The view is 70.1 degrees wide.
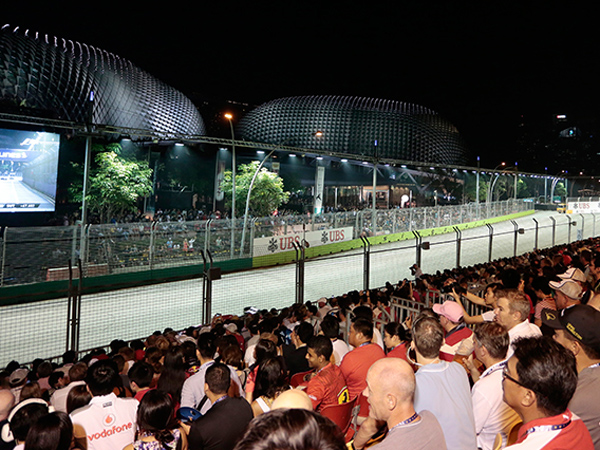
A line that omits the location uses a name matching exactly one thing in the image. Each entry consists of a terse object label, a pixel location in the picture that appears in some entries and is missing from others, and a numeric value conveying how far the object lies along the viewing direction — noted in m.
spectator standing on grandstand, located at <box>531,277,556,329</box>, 5.72
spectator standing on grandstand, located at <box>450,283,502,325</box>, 5.09
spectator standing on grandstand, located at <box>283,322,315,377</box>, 4.50
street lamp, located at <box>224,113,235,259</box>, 14.46
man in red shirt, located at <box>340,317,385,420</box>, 3.75
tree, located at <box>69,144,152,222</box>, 29.03
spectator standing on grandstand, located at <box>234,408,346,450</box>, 1.09
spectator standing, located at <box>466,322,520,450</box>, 2.64
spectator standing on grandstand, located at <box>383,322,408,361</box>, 4.60
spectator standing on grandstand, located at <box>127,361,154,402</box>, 3.74
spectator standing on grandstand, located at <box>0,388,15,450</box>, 3.47
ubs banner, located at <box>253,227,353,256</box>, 15.84
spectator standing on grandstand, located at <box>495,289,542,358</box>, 3.75
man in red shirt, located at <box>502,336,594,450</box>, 1.69
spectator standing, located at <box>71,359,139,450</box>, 3.03
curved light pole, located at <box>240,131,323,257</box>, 15.25
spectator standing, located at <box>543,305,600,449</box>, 2.15
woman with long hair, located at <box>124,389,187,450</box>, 2.55
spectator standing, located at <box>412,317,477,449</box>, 2.38
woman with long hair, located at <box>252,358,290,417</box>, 3.04
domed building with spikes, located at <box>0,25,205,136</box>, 42.75
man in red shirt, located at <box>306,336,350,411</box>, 3.31
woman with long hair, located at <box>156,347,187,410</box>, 4.08
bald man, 1.87
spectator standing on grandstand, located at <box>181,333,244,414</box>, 3.67
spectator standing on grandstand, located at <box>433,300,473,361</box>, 4.00
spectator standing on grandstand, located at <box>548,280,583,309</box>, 4.60
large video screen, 27.05
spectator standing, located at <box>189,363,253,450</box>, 2.59
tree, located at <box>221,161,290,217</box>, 31.38
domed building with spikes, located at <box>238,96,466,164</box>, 80.06
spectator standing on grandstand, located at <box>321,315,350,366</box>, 4.75
